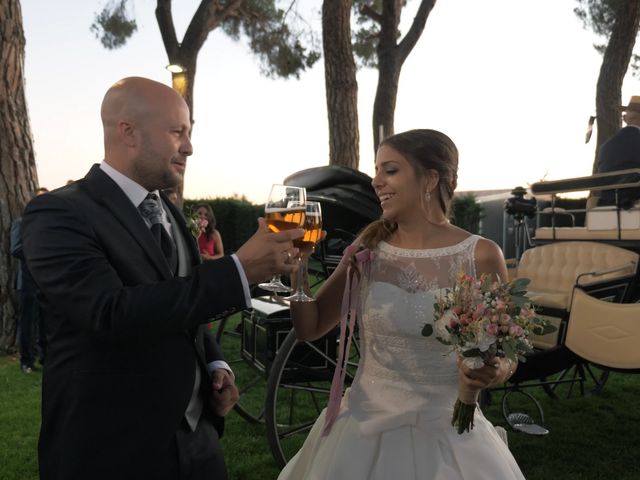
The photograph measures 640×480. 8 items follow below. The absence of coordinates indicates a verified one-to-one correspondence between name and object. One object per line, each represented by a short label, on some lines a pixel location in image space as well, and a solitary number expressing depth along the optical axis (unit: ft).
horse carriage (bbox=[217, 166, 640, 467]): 13.89
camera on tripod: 22.27
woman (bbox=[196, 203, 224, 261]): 34.24
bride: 8.19
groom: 5.59
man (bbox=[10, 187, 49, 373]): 25.64
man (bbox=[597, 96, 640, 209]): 21.80
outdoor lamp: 41.55
